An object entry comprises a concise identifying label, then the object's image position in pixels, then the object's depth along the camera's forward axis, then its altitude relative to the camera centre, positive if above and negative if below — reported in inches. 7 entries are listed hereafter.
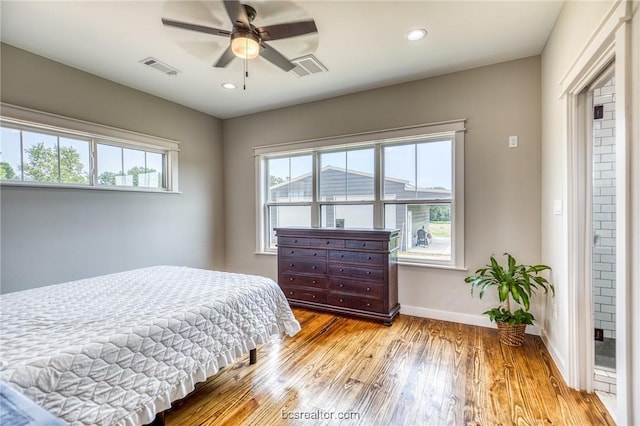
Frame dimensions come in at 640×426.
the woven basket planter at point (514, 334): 102.0 -44.2
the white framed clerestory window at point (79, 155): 104.4 +24.1
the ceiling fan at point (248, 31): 73.6 +47.4
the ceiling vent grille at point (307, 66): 111.8 +57.9
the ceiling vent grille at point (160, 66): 113.3 +58.6
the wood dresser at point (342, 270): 124.5 -28.0
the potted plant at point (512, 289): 98.8 -28.1
